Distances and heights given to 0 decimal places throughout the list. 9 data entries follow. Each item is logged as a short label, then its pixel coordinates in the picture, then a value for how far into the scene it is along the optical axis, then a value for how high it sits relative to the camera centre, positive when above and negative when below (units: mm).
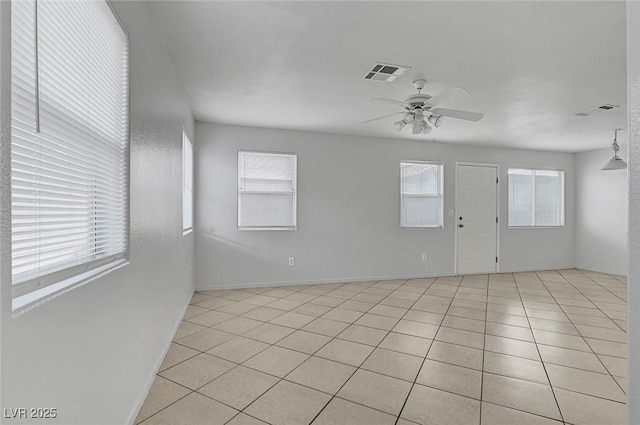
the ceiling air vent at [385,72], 2881 +1269
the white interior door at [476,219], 6238 -136
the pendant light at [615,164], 4898 +710
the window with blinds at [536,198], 6641 +291
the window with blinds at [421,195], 5953 +311
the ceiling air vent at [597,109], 3877 +1246
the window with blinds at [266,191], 5066 +328
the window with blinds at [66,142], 900 +247
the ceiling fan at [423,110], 3199 +1033
